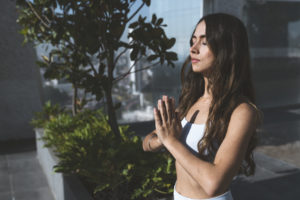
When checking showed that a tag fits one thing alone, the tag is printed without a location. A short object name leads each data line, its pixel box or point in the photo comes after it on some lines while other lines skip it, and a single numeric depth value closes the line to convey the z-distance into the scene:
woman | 1.12
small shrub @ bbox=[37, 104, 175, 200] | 2.60
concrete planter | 2.62
